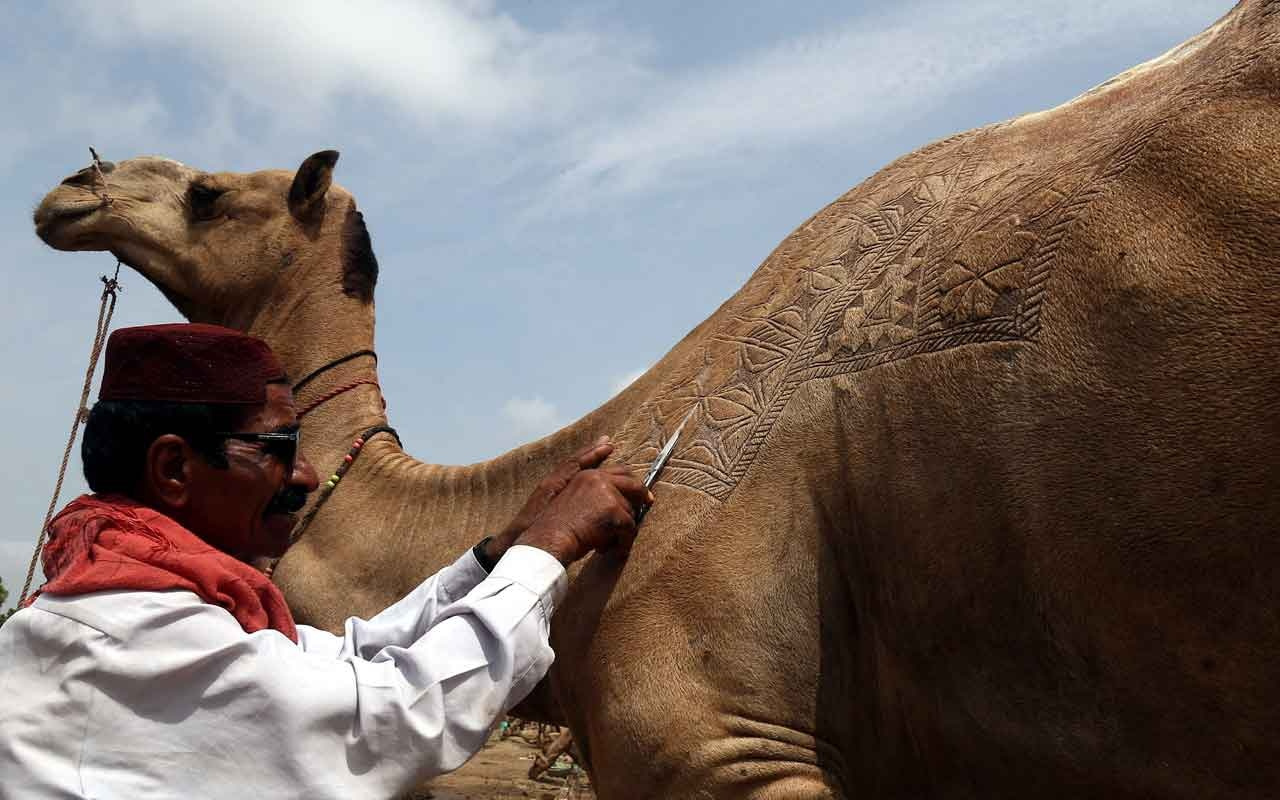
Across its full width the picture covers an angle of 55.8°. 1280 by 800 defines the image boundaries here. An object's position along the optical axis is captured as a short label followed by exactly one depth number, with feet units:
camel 7.64
